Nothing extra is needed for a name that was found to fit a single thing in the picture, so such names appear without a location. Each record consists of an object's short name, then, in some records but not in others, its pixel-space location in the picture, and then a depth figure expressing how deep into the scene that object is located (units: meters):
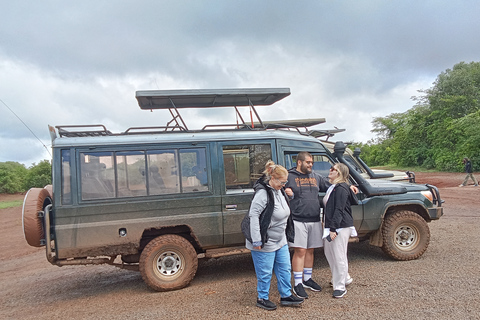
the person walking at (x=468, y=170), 18.56
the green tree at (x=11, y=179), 39.44
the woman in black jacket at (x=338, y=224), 4.47
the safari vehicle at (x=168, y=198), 5.02
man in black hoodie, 4.59
